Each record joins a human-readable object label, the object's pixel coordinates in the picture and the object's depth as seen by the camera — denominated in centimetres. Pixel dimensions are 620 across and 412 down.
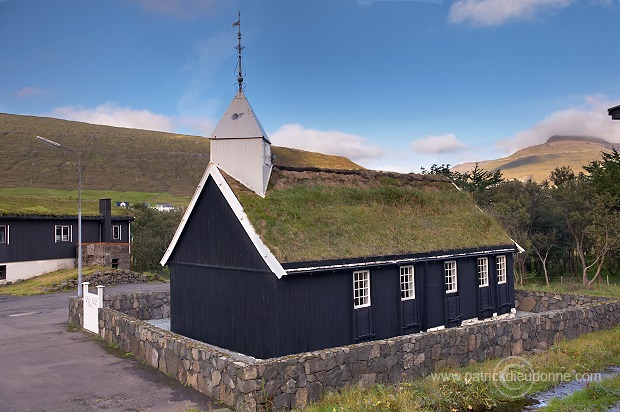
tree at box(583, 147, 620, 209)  3806
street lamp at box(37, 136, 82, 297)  2466
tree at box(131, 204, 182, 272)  5131
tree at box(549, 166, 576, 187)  7185
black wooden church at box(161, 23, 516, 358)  1548
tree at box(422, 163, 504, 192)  5993
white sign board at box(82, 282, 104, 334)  2000
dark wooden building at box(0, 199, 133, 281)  3741
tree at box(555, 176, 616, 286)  3706
